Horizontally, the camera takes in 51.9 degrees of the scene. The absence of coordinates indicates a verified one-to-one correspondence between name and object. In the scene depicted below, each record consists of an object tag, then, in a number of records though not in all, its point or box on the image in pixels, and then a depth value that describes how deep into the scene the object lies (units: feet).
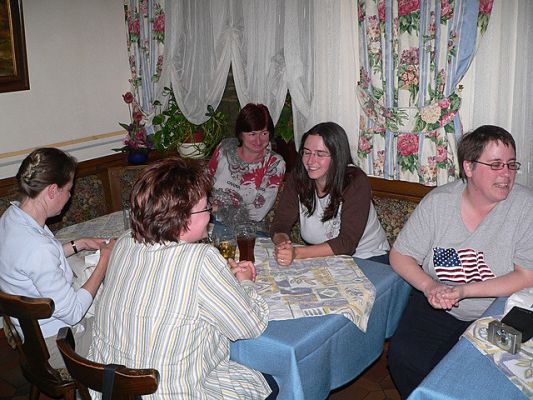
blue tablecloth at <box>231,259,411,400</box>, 5.44
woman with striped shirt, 4.83
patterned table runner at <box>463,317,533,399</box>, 4.53
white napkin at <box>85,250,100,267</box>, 7.24
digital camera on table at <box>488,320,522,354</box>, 4.87
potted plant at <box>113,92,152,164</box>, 13.19
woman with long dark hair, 8.04
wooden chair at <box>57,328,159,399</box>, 4.33
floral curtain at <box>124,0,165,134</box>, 13.12
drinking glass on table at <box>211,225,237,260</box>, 7.18
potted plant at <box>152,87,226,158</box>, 12.96
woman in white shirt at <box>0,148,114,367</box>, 6.22
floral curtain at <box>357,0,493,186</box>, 8.87
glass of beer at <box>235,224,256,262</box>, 7.06
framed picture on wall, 11.02
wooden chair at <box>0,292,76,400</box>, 5.58
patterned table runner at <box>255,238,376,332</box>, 5.98
